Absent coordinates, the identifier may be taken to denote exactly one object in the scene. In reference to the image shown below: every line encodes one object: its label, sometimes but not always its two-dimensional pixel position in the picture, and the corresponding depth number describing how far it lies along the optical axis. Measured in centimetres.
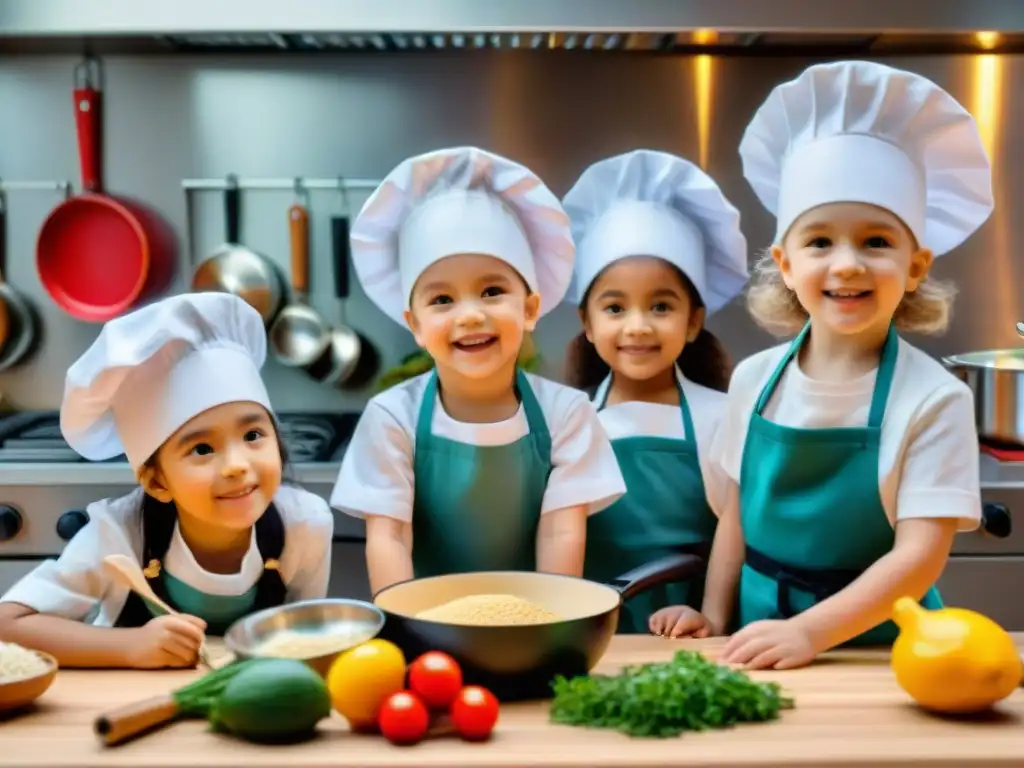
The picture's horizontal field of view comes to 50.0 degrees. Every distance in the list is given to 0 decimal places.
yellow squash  84
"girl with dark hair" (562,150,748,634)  146
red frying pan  221
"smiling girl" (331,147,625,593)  121
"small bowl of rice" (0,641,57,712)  86
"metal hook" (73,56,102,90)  227
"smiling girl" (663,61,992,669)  108
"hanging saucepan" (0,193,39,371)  229
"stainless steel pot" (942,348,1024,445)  184
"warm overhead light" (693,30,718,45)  203
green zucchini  79
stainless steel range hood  200
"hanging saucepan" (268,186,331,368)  225
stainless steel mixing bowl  91
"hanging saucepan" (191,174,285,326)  225
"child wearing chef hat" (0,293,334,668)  105
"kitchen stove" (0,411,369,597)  184
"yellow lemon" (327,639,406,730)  82
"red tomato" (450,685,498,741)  80
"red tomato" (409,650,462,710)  83
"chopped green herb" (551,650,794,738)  82
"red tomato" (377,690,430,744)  80
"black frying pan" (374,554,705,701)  88
